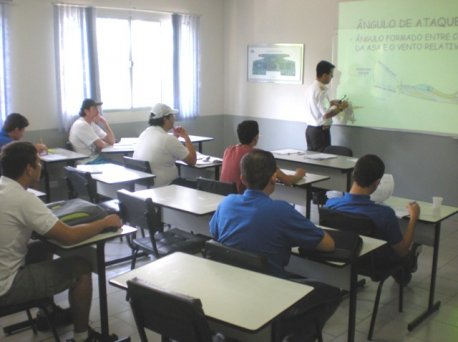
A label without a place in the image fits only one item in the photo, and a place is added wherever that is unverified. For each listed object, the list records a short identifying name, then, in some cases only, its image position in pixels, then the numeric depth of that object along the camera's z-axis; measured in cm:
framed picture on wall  718
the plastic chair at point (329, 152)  547
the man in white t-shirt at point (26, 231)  251
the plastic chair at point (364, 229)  288
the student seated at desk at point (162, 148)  467
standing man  640
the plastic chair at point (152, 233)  336
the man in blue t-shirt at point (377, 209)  292
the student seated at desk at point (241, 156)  416
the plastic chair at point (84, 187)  423
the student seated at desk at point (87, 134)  579
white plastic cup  334
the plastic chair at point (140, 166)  441
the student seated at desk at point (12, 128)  511
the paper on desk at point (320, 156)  516
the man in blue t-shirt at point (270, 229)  232
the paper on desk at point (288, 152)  547
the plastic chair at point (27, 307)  254
